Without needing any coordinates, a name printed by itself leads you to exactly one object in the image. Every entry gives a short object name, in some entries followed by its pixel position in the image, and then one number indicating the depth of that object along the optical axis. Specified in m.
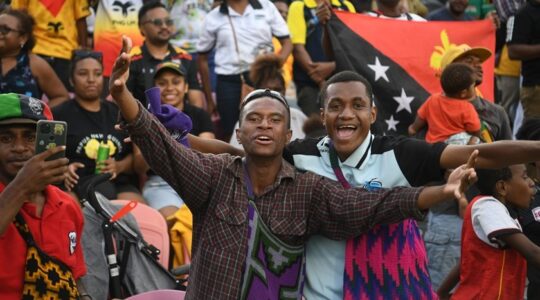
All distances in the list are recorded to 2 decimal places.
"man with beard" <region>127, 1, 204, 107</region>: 14.41
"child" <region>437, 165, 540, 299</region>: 9.70
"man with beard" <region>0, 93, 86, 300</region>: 7.42
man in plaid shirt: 7.41
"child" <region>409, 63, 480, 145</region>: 12.81
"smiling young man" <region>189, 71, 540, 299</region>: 7.71
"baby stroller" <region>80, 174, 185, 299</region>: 10.62
